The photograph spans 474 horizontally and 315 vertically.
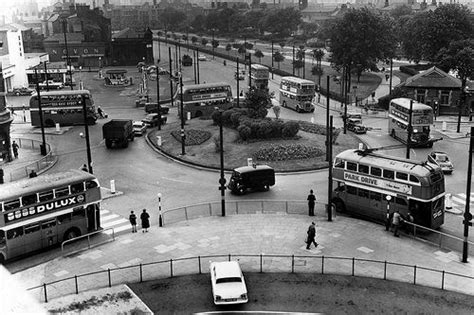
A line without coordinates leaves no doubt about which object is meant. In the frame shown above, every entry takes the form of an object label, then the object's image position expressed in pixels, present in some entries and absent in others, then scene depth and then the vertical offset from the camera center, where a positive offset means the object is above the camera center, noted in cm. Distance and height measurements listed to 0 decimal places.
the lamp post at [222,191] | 3534 -1068
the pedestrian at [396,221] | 3193 -1156
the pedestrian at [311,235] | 2980 -1142
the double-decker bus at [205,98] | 7394 -1061
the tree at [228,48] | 15339 -864
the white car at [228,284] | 2369 -1124
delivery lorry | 5600 -1115
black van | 4100 -1167
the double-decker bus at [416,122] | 5553 -1085
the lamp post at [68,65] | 10569 -864
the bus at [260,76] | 9400 -998
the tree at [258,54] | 13212 -897
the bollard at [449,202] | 3753 -1255
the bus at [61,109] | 6850 -1056
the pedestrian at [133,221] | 3331 -1168
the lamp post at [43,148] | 5392 -1196
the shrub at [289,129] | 5431 -1083
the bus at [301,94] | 7612 -1066
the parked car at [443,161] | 4591 -1206
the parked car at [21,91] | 9844 -1211
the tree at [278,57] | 12106 -901
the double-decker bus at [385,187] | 3219 -1024
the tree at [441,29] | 9400 -309
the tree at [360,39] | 9631 -450
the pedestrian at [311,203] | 3559 -1166
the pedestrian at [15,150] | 5384 -1198
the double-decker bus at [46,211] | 2941 -1015
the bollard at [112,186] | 4206 -1218
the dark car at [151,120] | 6856 -1222
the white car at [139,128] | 6334 -1215
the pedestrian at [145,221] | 3309 -1164
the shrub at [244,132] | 5388 -1086
